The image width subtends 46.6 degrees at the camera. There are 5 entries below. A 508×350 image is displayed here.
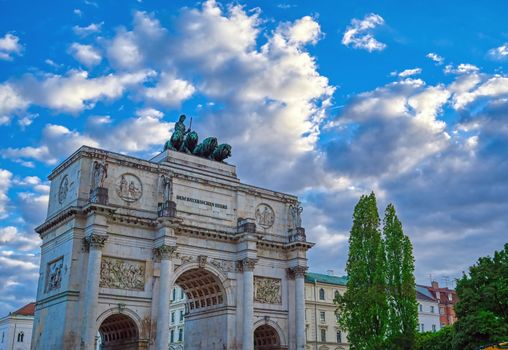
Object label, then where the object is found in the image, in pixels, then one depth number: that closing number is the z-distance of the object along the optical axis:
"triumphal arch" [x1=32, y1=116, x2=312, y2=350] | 35.16
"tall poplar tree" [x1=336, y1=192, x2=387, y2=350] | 37.16
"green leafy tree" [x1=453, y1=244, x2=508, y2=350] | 32.84
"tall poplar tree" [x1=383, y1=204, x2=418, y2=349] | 36.94
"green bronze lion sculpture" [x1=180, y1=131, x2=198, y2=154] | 43.69
